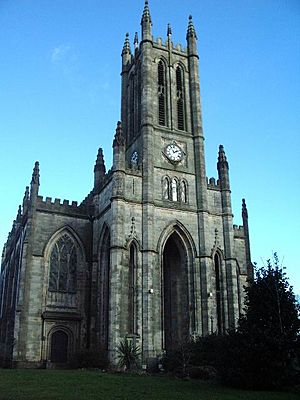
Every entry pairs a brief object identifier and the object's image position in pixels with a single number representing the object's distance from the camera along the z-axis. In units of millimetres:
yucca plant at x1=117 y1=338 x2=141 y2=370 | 32562
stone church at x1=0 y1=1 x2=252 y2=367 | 36438
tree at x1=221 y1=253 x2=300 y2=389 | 21766
